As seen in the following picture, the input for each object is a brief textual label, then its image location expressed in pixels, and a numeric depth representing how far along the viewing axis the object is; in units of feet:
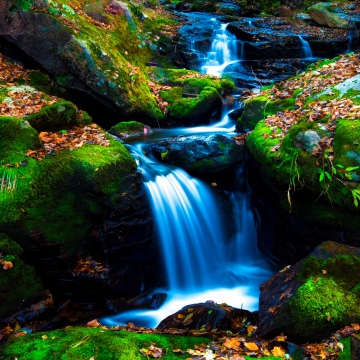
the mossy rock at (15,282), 15.40
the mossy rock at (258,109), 26.60
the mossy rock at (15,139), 18.13
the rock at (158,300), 18.90
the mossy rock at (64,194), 17.08
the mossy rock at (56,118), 21.77
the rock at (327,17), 58.03
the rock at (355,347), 8.18
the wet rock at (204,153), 25.12
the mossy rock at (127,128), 30.22
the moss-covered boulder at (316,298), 11.75
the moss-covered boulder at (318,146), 17.22
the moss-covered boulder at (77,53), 29.12
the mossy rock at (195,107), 34.94
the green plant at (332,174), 16.72
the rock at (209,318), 14.35
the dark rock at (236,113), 36.06
